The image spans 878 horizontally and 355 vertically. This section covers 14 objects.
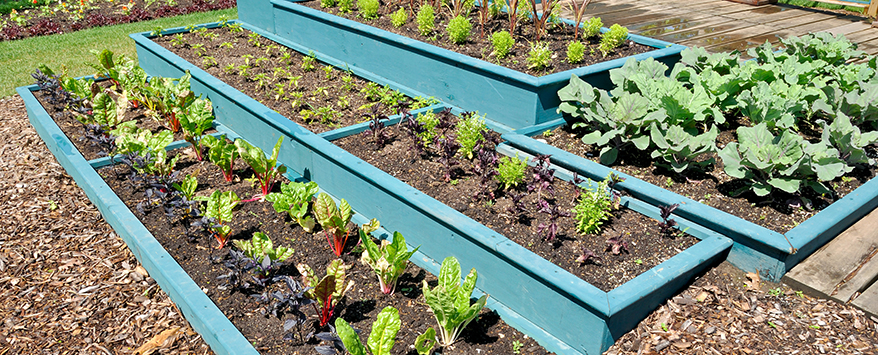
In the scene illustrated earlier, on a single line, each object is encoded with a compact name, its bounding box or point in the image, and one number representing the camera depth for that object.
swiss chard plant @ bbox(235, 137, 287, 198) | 4.40
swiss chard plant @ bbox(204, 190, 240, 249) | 3.96
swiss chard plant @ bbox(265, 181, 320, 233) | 3.98
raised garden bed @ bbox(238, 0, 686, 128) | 5.02
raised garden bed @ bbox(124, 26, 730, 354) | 3.02
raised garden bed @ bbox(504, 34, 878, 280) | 3.46
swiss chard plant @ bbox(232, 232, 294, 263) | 3.57
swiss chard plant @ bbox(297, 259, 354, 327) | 3.11
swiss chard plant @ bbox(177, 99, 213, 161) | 5.03
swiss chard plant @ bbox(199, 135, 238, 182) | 4.62
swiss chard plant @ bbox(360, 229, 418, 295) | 3.39
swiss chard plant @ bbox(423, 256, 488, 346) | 2.99
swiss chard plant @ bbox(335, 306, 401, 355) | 2.77
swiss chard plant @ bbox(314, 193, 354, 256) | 3.76
